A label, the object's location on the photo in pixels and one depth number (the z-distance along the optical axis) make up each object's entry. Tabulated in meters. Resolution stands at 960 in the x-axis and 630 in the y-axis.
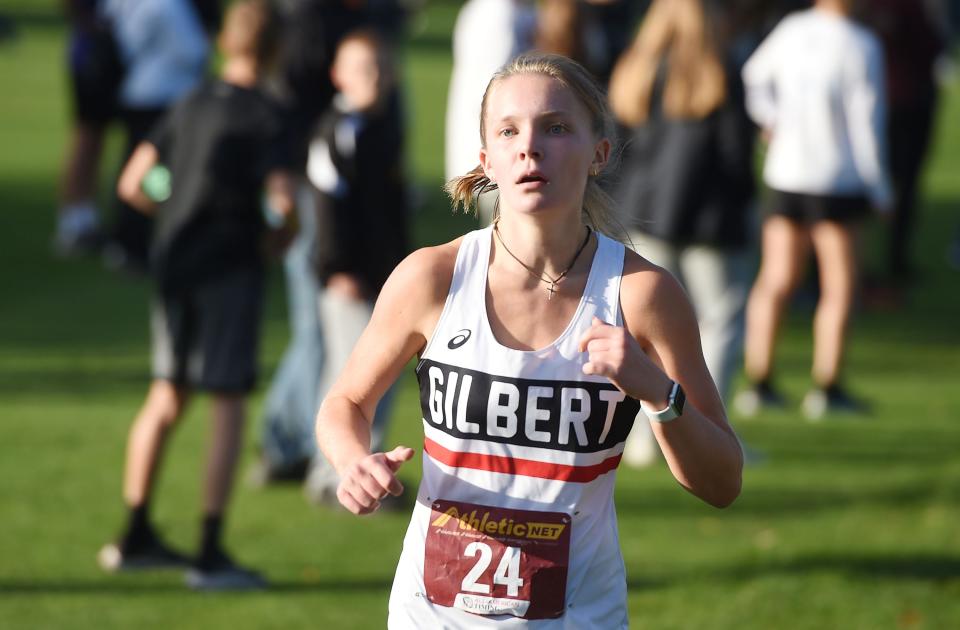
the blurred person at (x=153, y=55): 23.47
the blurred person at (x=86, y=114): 24.41
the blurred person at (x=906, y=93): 22.92
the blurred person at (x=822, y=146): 17.20
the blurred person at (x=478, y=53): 16.62
